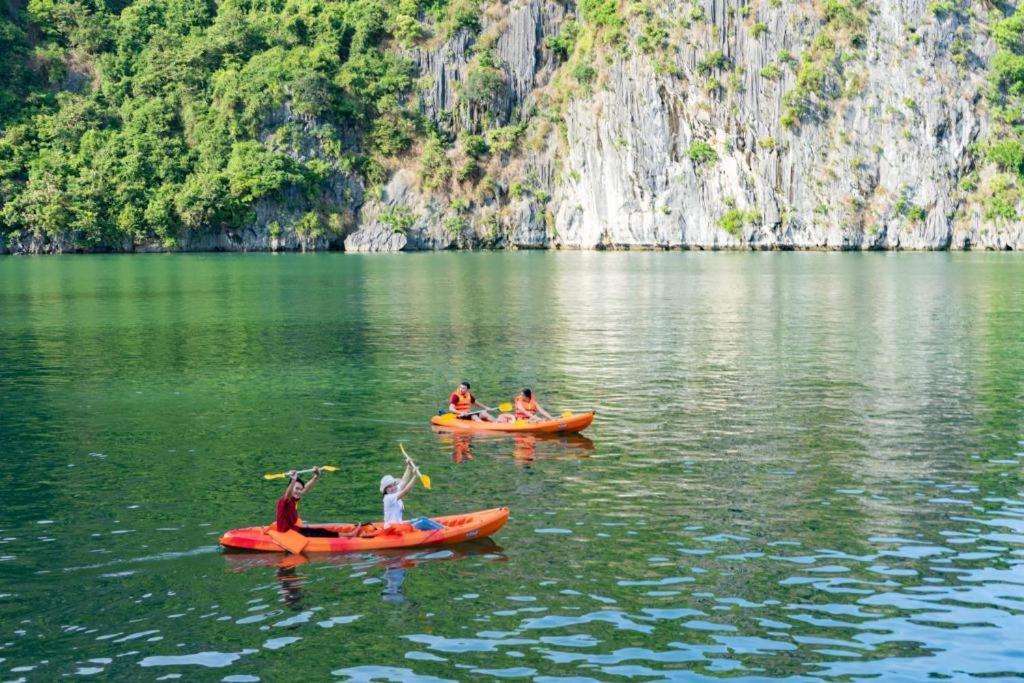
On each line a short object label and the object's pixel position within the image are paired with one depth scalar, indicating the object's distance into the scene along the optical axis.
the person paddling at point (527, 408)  32.19
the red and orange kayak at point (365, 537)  21.09
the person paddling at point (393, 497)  21.80
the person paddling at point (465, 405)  32.81
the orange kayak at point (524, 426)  31.38
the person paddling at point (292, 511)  21.25
